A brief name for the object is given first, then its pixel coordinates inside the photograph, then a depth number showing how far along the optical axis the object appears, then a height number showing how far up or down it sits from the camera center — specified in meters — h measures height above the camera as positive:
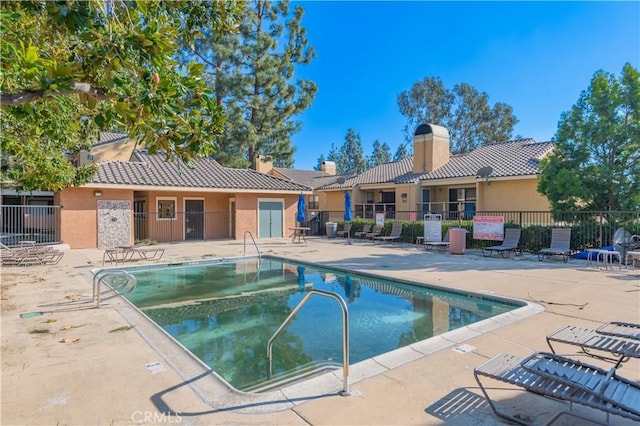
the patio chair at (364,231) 22.40 -1.48
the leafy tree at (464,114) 45.12 +11.14
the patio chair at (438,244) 16.67 -1.61
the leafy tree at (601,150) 13.42 +2.14
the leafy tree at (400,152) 76.50 +11.38
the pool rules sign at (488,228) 15.84 -0.86
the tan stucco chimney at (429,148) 26.61 +4.20
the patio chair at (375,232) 21.58 -1.45
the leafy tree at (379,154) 83.69 +11.79
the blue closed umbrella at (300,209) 21.98 -0.17
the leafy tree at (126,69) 3.04 +1.20
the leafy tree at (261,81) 28.61 +9.71
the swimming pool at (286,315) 5.67 -2.24
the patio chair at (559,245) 13.01 -1.33
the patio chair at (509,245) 14.48 -1.47
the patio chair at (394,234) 20.22 -1.48
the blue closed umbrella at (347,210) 22.03 -0.21
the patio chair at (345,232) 23.80 -1.60
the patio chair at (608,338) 3.67 -1.36
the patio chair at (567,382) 2.79 -1.43
